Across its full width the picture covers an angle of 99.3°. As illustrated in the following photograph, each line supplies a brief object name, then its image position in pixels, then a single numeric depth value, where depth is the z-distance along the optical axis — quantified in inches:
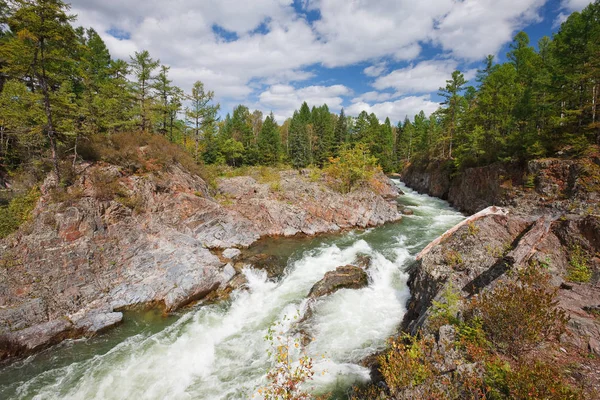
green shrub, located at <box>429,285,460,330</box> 284.4
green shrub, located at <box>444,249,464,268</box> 403.9
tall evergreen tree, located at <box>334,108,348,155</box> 2055.4
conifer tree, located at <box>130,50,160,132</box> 975.6
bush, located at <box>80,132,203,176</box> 715.0
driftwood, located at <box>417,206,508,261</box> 543.7
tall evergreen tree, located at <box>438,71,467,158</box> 1507.1
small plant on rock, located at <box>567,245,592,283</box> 321.7
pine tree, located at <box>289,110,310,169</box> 1924.2
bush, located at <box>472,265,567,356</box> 210.4
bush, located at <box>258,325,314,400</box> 341.1
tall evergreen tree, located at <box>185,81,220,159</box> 1162.6
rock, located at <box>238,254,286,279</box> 603.2
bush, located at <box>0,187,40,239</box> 491.5
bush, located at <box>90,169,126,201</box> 607.8
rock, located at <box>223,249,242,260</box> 654.9
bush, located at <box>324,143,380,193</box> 1186.6
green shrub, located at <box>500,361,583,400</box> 148.4
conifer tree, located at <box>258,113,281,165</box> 1835.6
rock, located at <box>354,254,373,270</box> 596.3
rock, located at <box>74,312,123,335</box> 408.2
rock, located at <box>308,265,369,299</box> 508.4
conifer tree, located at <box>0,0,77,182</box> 491.5
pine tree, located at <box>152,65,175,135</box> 1024.9
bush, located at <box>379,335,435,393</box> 200.2
